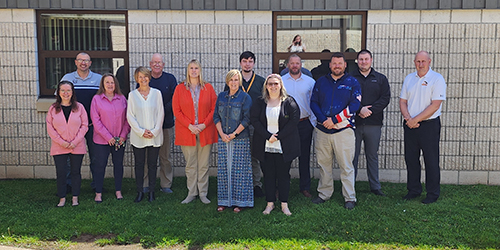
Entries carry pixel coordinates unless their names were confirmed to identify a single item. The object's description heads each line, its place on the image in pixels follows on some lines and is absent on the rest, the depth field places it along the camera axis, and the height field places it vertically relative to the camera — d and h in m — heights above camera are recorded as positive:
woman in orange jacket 5.56 -0.36
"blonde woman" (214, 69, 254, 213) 5.37 -0.70
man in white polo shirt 5.58 -0.37
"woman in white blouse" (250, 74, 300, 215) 5.17 -0.52
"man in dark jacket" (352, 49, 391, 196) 5.80 -0.16
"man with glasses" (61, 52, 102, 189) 6.02 +0.13
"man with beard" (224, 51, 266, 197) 5.72 +0.17
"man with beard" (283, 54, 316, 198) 5.80 -0.01
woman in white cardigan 5.66 -0.37
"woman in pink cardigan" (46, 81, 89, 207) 5.58 -0.53
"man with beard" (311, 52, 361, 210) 5.40 -0.32
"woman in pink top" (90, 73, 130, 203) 5.72 -0.45
